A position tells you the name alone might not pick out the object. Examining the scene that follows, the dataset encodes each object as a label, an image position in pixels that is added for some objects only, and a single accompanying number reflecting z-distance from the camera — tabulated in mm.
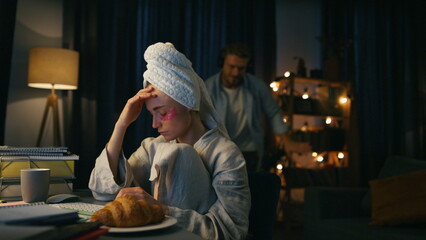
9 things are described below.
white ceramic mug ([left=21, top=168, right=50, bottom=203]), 1097
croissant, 771
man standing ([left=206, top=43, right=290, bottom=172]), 3027
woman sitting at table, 1023
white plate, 733
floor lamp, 2668
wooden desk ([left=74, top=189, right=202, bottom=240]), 738
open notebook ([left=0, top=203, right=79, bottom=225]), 610
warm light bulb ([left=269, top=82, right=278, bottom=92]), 3736
